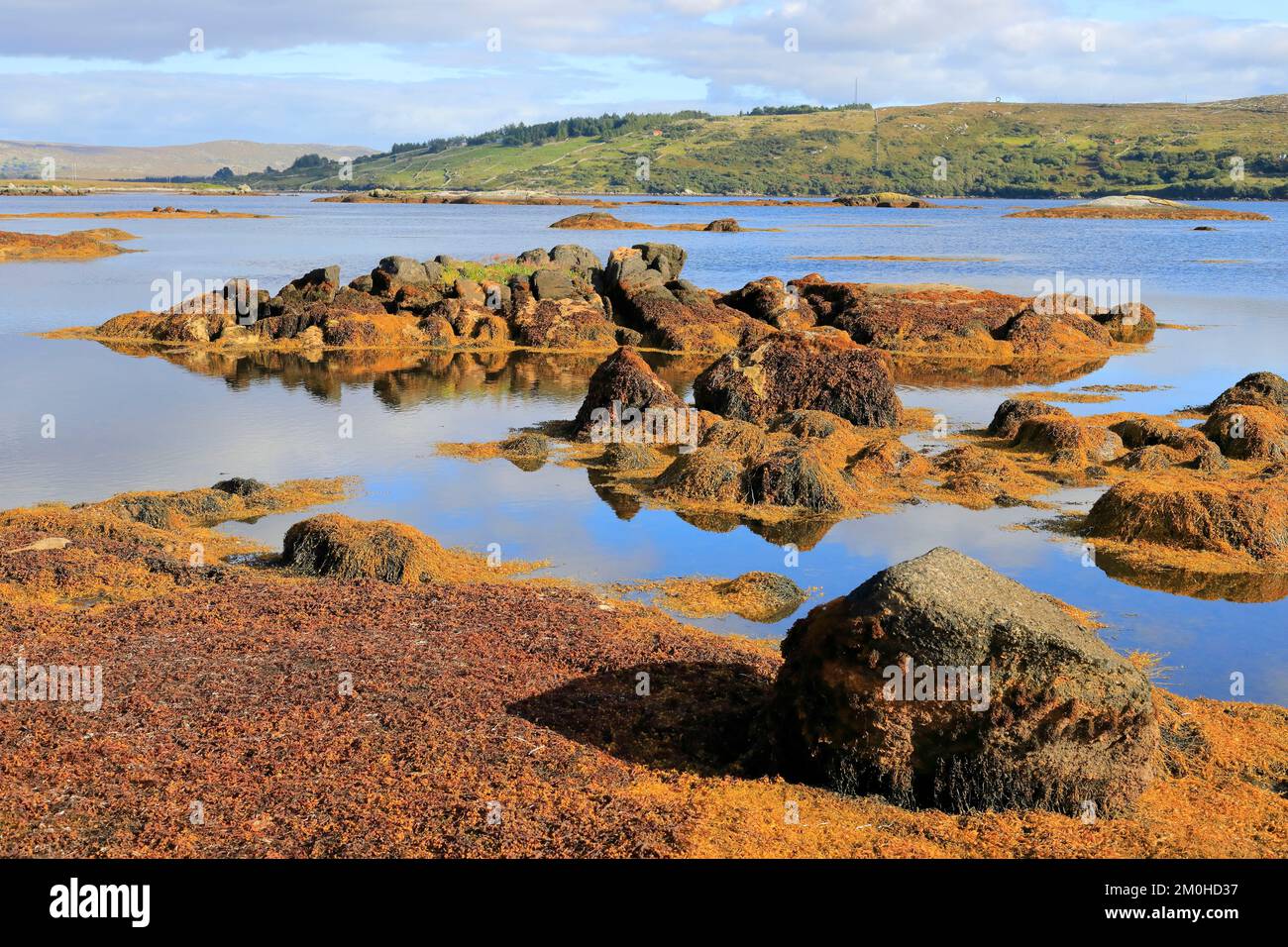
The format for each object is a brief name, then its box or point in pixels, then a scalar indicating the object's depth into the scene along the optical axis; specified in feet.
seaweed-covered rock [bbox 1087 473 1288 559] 57.41
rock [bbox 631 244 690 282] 174.60
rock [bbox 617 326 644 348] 141.59
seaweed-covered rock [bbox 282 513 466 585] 51.01
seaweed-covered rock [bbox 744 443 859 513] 66.18
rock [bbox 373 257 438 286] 154.71
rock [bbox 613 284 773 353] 138.82
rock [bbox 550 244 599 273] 170.81
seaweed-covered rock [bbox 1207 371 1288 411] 88.58
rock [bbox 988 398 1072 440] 85.10
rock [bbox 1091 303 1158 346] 147.95
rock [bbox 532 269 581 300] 150.41
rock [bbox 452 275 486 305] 147.74
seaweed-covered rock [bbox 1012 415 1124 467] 76.02
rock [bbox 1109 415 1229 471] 73.36
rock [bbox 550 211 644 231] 415.85
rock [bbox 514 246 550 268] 175.83
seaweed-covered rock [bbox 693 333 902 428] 91.20
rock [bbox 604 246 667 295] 152.87
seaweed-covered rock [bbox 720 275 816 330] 148.15
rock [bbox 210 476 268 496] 65.72
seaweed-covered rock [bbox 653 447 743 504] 67.62
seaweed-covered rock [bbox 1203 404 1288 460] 76.48
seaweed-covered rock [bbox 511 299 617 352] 138.82
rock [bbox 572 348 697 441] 85.46
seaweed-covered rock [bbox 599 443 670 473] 75.15
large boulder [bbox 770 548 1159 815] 29.89
